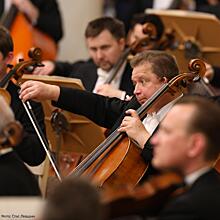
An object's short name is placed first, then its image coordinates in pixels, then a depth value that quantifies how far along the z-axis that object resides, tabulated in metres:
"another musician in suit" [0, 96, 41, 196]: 6.38
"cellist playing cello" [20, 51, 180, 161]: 7.93
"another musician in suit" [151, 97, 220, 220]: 5.90
